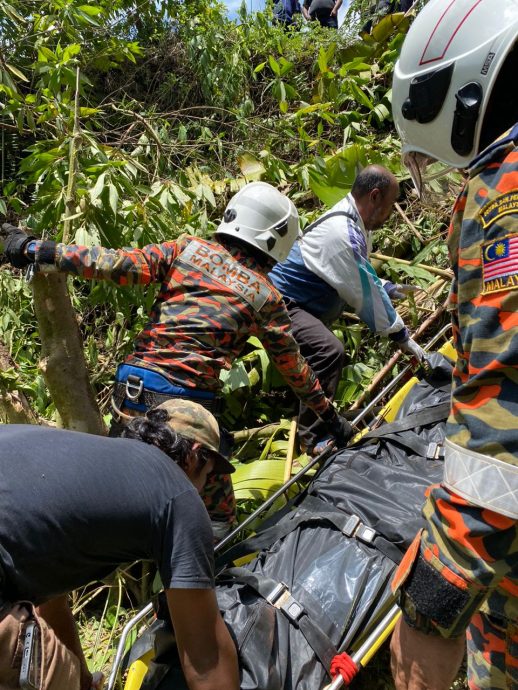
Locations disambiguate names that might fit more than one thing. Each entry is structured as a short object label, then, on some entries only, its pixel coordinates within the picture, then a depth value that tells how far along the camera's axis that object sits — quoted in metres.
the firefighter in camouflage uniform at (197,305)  2.48
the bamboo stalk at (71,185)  2.64
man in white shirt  3.36
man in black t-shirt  1.34
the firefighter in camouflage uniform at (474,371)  0.97
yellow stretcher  1.79
